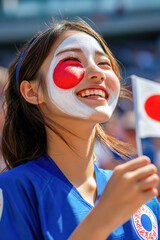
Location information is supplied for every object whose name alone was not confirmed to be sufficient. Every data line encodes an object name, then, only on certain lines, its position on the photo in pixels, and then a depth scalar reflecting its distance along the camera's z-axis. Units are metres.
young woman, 1.34
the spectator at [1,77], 2.65
